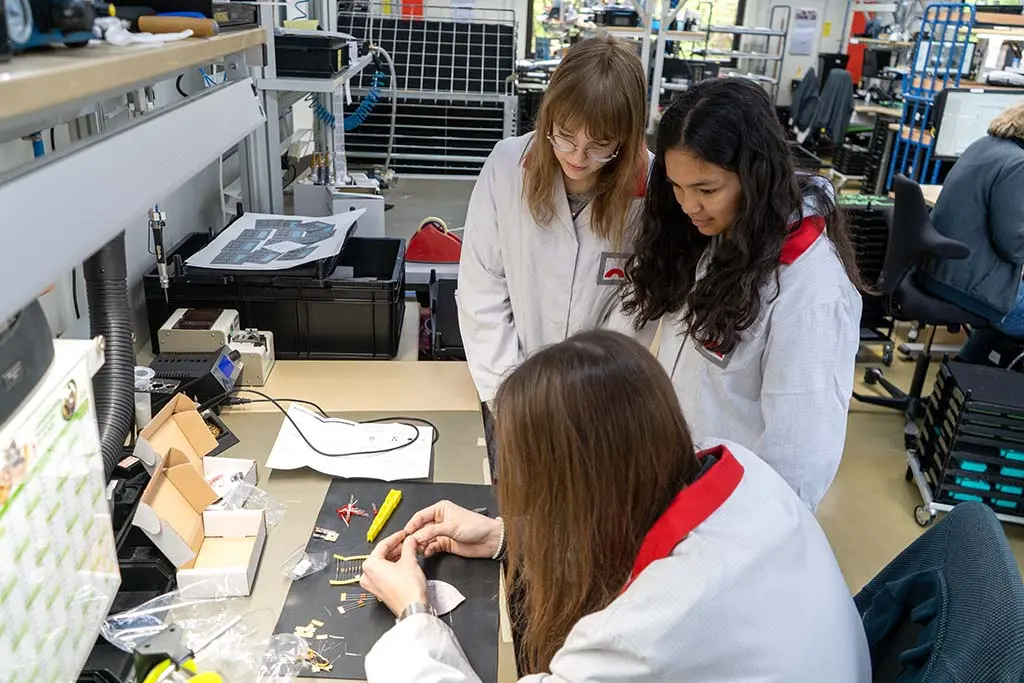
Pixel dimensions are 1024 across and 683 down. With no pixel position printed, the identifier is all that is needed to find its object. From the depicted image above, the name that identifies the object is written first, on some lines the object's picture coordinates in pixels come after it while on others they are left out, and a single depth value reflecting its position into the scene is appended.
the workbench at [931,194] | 3.42
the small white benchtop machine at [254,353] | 1.61
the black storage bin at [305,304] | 1.70
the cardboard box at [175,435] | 1.15
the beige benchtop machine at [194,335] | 1.59
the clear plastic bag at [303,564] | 1.06
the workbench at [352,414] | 1.12
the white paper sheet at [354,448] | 1.31
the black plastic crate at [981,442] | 2.16
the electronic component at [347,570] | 1.05
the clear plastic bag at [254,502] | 1.18
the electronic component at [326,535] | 1.13
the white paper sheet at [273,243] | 1.73
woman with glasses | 1.16
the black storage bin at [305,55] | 2.06
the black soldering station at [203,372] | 1.48
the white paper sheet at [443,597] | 1.02
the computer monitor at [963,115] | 4.29
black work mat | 0.95
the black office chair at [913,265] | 2.60
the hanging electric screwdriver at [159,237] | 1.53
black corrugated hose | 1.11
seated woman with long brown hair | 0.68
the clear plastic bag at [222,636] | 0.92
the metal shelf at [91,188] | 0.48
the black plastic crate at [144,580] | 1.00
